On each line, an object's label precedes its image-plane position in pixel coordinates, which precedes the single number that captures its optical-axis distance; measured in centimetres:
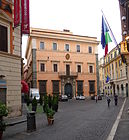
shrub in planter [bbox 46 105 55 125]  791
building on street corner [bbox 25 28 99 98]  3063
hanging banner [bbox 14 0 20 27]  1002
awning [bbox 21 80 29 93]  1354
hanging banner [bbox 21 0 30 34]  1061
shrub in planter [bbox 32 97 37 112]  1341
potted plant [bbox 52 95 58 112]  1342
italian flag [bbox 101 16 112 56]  1095
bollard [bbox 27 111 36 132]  651
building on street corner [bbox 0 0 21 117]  958
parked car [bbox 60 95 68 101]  2797
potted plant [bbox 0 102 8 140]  538
